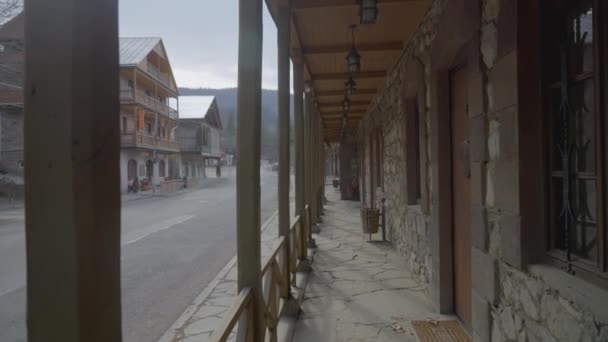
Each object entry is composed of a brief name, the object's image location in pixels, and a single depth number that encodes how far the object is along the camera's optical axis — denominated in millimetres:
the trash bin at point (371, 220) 6900
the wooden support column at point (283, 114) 3852
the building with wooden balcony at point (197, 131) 35250
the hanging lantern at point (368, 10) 2977
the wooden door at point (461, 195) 3055
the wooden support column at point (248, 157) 2299
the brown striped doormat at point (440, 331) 3059
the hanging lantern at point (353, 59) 4426
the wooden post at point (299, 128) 5340
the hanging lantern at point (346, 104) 8164
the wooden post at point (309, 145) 7133
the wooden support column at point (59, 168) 725
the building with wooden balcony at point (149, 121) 21281
